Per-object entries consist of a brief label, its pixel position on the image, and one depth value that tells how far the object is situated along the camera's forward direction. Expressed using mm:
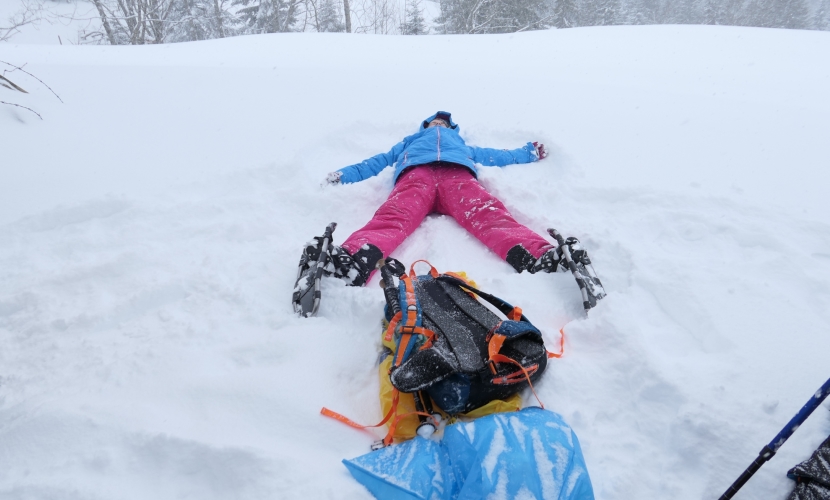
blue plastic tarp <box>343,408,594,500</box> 1335
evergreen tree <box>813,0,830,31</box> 31484
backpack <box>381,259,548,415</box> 1682
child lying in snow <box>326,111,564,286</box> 2684
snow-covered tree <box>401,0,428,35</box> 21016
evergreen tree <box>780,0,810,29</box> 30031
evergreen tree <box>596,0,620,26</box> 26625
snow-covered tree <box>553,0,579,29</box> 24064
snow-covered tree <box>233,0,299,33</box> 19003
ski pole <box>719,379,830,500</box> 1171
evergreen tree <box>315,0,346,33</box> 19869
